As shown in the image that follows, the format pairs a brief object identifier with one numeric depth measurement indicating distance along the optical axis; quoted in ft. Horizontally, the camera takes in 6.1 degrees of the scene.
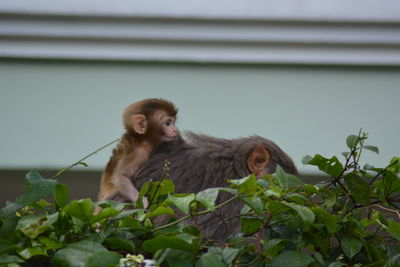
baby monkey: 20.77
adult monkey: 20.63
